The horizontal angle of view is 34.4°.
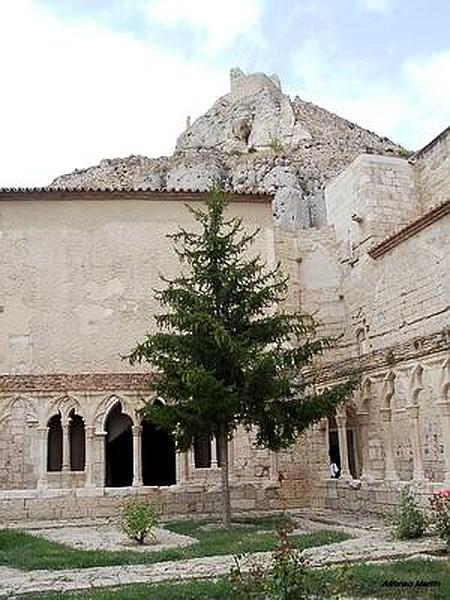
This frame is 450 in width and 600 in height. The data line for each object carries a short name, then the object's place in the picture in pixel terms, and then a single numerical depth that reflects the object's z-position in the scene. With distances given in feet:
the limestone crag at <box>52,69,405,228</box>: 91.50
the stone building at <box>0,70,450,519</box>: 43.39
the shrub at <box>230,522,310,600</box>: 14.33
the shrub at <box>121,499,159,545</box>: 32.09
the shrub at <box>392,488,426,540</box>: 28.60
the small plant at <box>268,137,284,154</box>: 113.35
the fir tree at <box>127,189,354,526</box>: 35.91
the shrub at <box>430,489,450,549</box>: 25.31
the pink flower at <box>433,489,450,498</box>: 26.12
